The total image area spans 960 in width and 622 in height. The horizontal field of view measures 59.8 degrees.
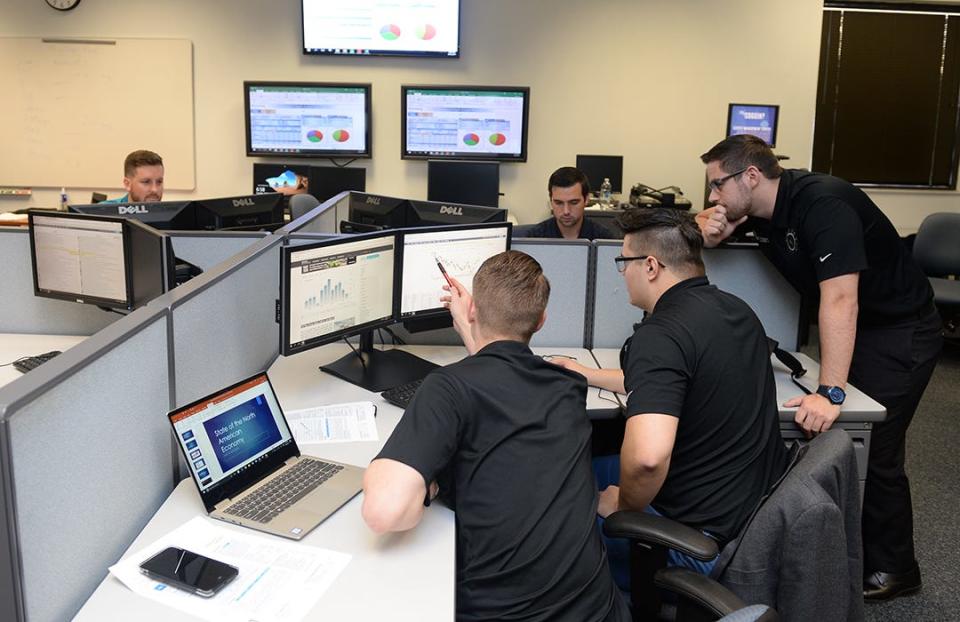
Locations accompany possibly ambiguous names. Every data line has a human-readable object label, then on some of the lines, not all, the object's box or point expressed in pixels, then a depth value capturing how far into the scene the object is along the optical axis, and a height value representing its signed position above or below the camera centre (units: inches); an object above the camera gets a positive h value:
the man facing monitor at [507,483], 54.4 -20.5
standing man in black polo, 91.5 -13.6
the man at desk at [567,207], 140.6 -5.6
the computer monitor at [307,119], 213.2 +12.5
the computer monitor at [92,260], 95.4 -11.3
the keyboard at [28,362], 93.6 -22.5
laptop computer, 61.0 -23.5
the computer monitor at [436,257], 97.3 -10.1
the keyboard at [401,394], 85.8 -23.1
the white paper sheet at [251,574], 50.4 -26.0
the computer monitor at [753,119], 219.0 +15.3
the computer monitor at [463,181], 211.2 -2.3
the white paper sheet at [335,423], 76.8 -23.9
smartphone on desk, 52.0 -25.6
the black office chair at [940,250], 187.8 -15.3
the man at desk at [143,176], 148.3 -2.1
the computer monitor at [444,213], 117.0 -6.0
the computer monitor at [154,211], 108.6 -6.2
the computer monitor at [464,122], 214.7 +12.6
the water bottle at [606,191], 216.8 -4.2
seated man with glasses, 67.4 -19.7
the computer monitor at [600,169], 219.0 +1.5
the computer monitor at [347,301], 84.2 -14.1
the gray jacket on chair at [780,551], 59.0 -27.4
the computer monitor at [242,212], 116.0 -6.6
